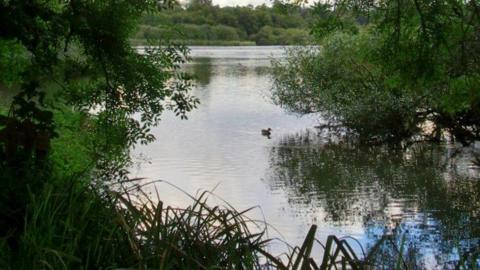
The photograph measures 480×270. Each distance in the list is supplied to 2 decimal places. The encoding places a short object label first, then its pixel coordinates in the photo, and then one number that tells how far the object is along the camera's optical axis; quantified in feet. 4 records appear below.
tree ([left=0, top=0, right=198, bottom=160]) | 13.14
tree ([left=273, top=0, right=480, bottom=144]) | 22.18
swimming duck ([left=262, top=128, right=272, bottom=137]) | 68.48
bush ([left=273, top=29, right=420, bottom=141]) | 57.00
